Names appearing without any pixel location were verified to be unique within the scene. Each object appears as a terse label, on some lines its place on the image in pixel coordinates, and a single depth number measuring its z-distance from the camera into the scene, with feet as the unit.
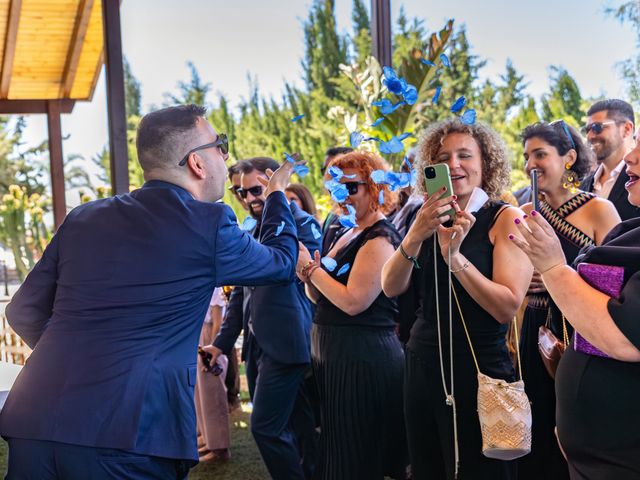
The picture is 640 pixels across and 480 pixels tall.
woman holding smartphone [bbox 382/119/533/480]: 7.99
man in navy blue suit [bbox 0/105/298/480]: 6.03
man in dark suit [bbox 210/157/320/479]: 11.39
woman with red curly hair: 9.81
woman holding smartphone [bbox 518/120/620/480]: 9.78
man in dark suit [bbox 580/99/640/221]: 14.35
